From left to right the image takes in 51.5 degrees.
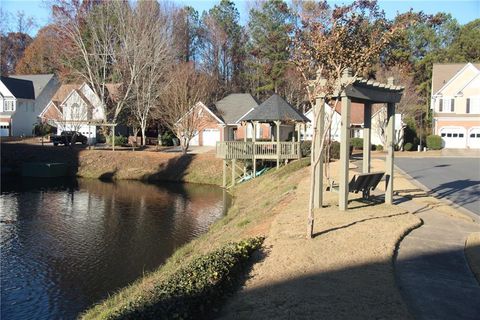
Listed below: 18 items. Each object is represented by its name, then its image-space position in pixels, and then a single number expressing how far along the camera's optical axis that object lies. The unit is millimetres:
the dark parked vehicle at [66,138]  47000
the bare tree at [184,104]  42844
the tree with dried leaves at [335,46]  10281
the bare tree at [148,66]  48062
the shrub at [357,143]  48875
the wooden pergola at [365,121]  12367
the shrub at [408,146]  51156
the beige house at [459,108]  52844
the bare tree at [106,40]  47781
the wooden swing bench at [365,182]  13328
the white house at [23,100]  58250
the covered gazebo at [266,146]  30281
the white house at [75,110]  51531
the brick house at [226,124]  51750
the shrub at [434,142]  51741
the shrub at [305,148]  33188
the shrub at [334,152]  32888
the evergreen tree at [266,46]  58594
